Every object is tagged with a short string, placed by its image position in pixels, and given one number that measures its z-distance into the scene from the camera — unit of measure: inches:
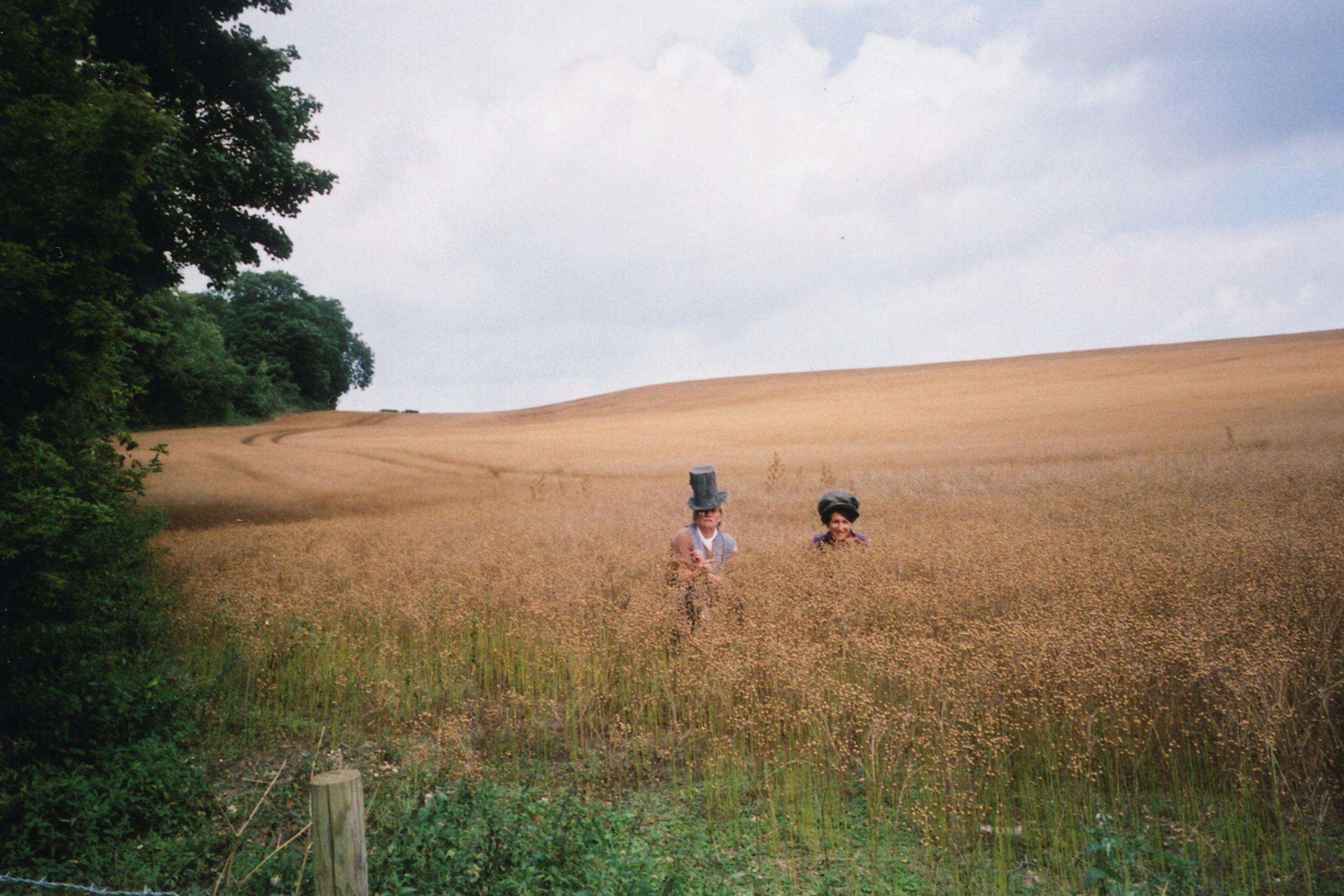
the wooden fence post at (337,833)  113.0
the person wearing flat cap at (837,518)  300.2
